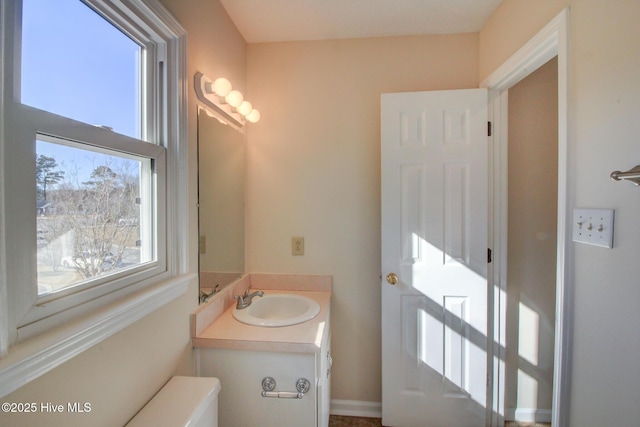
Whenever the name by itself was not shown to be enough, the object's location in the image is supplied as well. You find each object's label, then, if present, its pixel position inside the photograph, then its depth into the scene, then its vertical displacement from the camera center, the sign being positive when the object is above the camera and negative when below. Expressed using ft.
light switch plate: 2.51 -0.18
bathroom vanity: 3.46 -2.27
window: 1.75 +0.35
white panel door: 4.79 -0.94
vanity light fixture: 3.86 +1.83
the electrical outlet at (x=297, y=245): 5.59 -0.80
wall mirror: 3.92 +0.09
